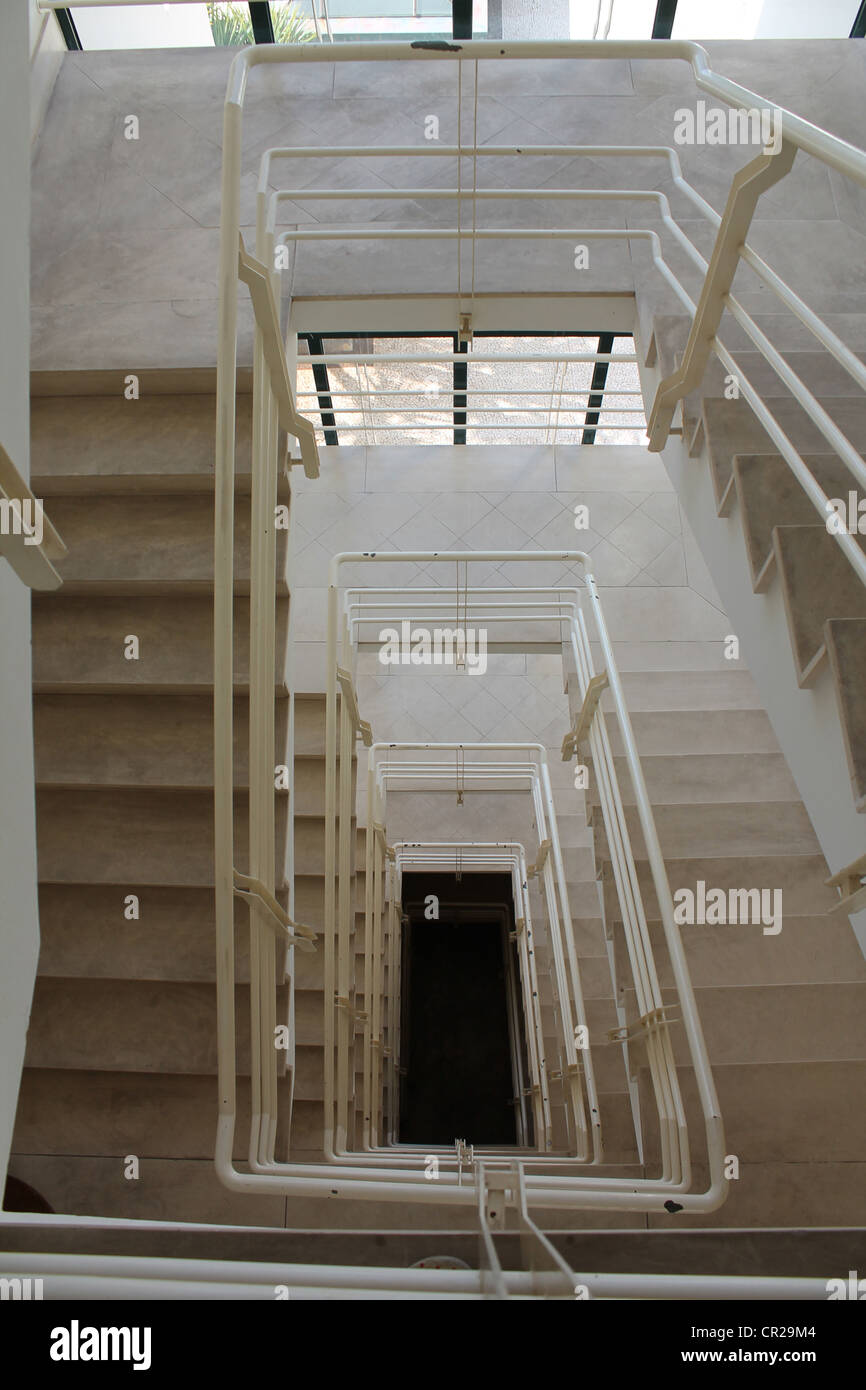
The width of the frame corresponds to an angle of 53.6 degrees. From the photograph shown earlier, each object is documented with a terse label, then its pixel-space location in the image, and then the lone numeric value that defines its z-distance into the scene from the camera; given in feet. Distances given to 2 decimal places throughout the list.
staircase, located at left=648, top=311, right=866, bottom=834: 5.00
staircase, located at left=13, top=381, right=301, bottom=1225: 6.90
